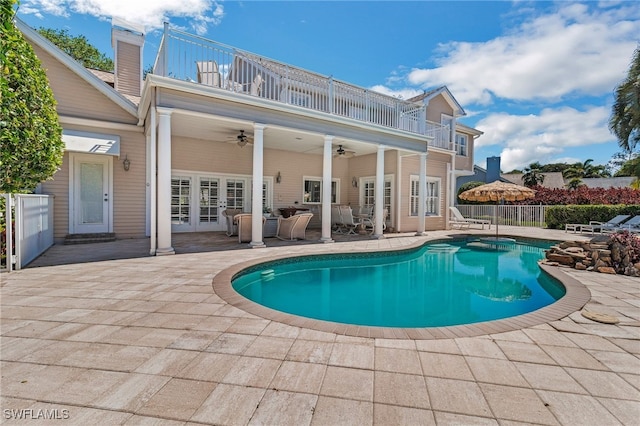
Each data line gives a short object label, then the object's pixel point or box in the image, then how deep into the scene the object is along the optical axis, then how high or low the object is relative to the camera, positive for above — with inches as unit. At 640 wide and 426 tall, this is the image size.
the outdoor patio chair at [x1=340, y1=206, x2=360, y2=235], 426.3 -18.2
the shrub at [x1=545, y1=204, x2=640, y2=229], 497.0 -7.2
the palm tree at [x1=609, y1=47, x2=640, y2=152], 422.3 +148.0
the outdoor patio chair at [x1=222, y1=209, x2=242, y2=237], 372.1 -19.5
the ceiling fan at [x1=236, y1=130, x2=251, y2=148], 330.7 +75.1
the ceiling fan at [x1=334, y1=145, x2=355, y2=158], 397.4 +76.2
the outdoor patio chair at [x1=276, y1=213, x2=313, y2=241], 343.6 -24.6
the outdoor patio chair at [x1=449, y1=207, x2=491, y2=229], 529.3 -24.1
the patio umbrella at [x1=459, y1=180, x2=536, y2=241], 396.2 +21.6
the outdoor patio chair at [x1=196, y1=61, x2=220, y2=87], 261.4 +118.3
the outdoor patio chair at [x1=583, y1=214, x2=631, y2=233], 434.1 -23.6
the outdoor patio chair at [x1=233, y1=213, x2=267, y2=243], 315.9 -22.8
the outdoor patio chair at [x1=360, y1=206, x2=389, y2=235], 436.5 -23.7
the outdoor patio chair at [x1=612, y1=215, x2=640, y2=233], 407.8 -22.7
